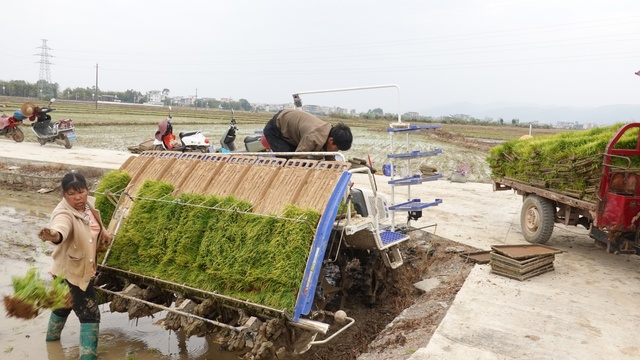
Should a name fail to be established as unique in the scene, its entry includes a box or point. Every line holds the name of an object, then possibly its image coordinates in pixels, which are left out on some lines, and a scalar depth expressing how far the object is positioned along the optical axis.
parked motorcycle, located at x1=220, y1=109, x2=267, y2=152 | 7.82
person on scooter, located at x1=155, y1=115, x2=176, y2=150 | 12.83
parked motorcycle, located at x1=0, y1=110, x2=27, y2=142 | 18.09
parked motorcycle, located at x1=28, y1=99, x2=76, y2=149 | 17.14
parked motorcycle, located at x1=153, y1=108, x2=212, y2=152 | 12.74
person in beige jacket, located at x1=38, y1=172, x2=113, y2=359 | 4.40
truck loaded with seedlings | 5.83
